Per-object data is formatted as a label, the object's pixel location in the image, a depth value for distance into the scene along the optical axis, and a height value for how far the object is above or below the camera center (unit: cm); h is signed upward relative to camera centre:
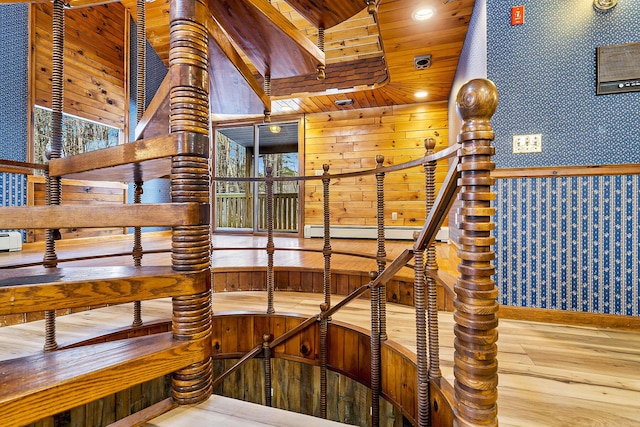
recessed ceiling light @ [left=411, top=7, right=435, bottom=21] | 250 +158
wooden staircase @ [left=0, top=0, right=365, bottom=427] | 74 -16
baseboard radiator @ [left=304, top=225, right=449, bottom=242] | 488 -32
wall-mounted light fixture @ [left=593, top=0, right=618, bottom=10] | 185 +120
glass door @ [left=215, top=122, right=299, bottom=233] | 709 +109
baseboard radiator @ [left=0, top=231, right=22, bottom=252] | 359 -31
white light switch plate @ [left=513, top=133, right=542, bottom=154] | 199 +43
